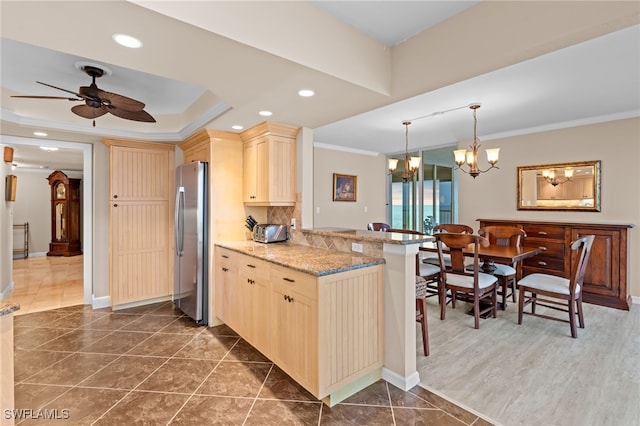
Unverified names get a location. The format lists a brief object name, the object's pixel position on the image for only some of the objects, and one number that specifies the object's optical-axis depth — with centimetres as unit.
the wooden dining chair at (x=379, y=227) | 479
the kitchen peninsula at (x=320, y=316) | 199
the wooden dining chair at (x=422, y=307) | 263
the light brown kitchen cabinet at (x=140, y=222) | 396
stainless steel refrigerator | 342
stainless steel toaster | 338
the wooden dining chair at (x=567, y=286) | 307
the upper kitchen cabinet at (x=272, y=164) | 325
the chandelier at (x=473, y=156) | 382
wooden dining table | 332
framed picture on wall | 639
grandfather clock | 754
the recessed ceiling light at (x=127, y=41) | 155
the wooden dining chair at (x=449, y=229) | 438
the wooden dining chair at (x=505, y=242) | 382
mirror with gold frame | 435
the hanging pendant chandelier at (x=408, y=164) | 448
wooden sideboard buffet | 391
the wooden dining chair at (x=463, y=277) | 321
